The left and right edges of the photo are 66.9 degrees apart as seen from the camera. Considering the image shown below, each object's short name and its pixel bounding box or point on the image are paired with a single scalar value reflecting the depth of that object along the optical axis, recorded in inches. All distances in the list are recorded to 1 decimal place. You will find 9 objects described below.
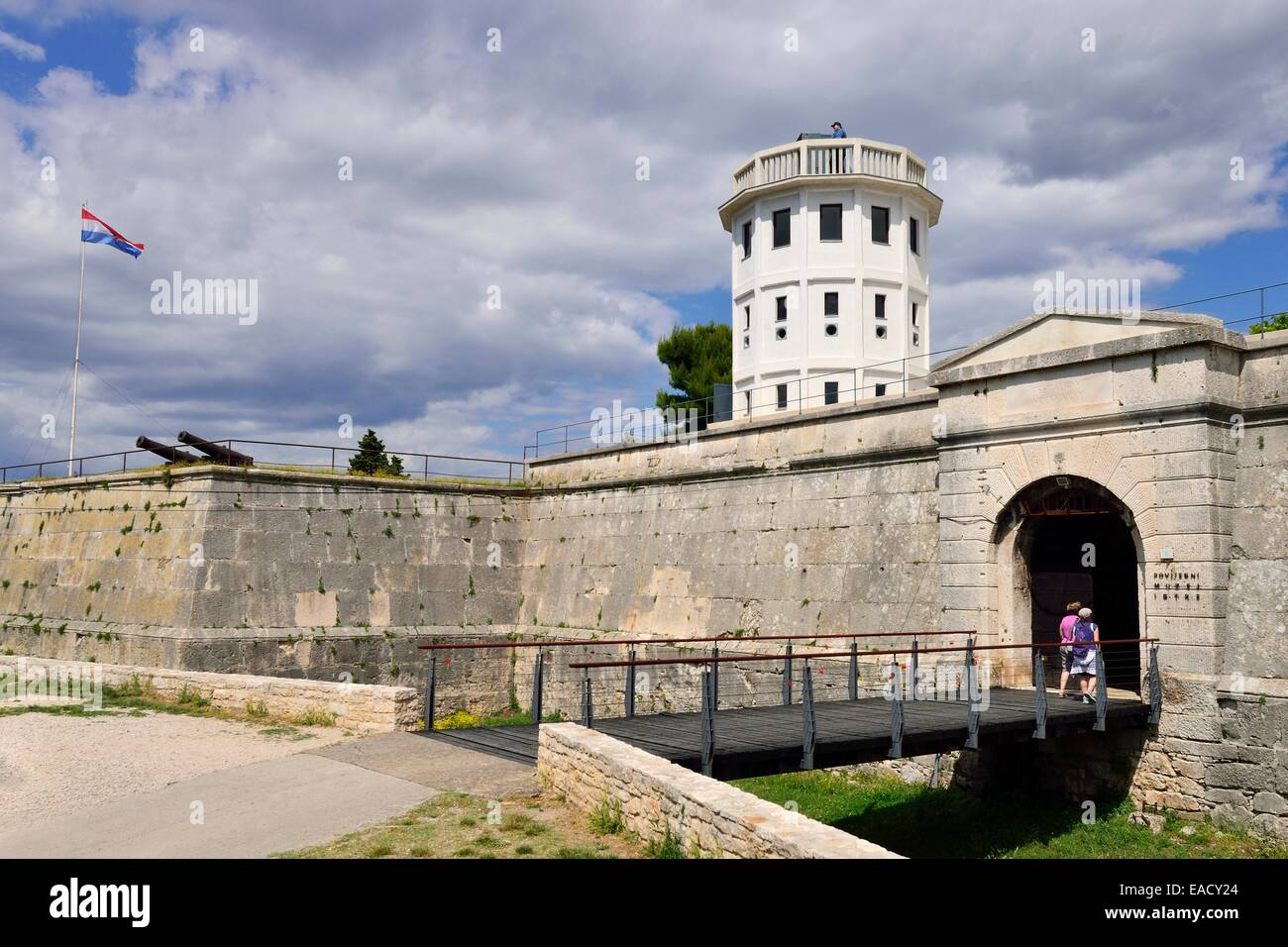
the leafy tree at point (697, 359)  1571.1
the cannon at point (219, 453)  883.0
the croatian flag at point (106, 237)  1037.8
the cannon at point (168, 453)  887.7
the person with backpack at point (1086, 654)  522.0
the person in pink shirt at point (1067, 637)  537.5
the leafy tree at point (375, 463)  1280.8
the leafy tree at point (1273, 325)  950.5
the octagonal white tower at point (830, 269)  1222.9
